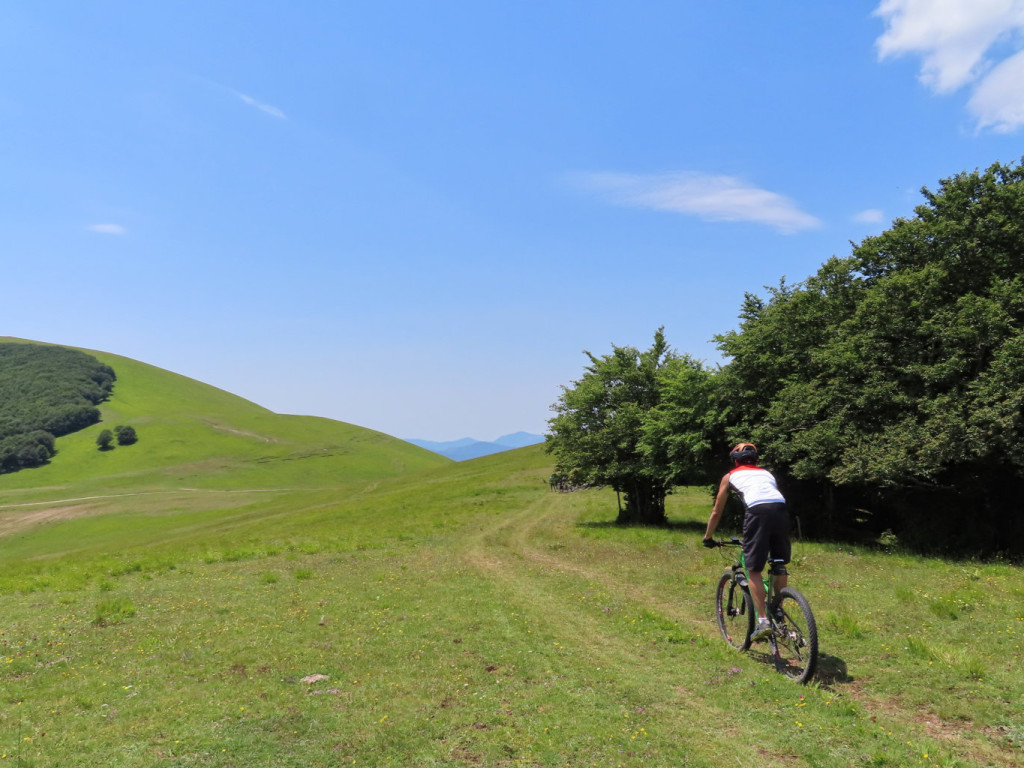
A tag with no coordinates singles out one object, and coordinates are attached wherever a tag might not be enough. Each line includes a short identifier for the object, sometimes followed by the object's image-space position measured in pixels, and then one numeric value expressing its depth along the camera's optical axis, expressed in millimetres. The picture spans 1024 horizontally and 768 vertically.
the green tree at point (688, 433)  38594
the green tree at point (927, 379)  24625
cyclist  9758
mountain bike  9031
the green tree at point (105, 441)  185750
